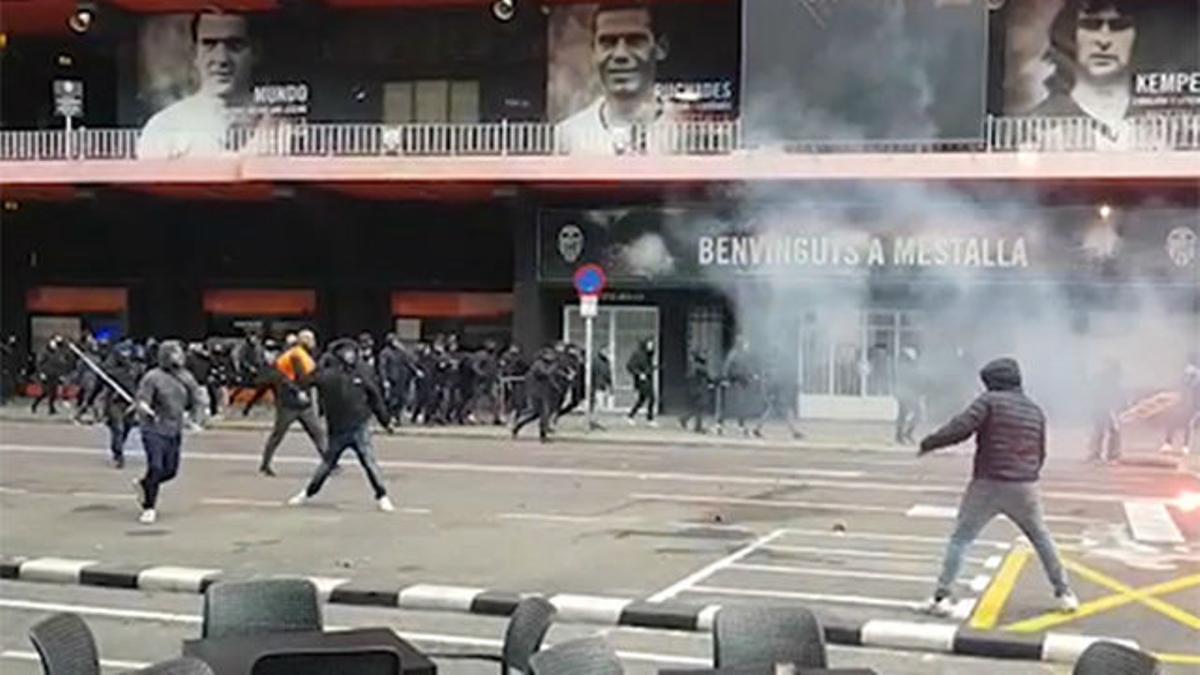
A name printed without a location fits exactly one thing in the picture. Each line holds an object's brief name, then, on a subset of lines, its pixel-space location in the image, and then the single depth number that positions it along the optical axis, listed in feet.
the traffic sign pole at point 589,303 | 86.79
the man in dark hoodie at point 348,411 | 48.37
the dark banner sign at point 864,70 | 66.33
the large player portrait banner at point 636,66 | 98.78
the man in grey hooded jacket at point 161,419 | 45.96
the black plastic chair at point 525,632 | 18.19
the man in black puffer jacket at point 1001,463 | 32.12
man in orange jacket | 57.06
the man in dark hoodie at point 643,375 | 90.33
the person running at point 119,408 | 61.62
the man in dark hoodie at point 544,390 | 80.64
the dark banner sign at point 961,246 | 81.92
